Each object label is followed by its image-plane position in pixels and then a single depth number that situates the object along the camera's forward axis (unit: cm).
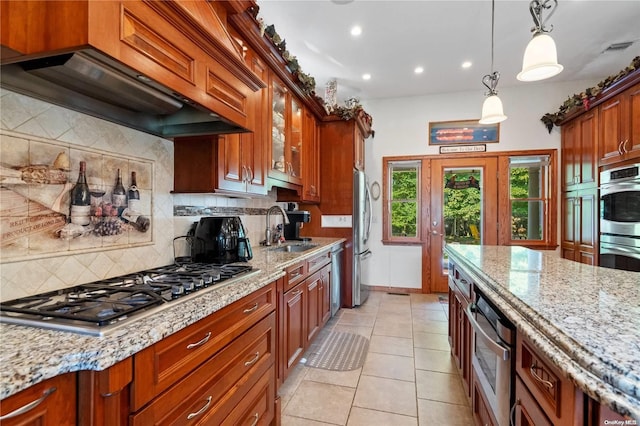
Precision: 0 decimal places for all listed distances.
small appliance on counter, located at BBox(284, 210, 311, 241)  340
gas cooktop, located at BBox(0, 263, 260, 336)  85
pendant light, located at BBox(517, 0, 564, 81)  169
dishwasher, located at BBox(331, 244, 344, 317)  337
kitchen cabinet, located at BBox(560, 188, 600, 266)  352
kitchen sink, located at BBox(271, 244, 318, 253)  302
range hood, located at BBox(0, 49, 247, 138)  99
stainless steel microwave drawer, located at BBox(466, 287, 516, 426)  113
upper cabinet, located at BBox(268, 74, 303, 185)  263
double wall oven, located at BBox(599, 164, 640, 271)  292
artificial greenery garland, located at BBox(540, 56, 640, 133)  292
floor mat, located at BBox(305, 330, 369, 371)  248
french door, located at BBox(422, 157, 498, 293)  459
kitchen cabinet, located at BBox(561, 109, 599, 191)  357
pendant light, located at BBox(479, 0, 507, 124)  238
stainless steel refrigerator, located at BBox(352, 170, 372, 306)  387
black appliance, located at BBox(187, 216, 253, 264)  185
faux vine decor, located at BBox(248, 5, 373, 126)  218
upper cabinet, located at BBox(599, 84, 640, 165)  297
